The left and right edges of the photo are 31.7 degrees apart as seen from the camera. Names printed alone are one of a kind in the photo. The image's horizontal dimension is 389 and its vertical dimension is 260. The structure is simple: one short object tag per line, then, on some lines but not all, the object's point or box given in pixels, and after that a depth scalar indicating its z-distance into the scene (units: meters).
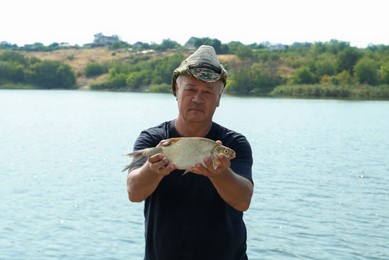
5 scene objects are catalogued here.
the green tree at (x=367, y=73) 97.62
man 3.36
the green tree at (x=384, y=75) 96.88
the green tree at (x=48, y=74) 114.31
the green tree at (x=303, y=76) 100.31
